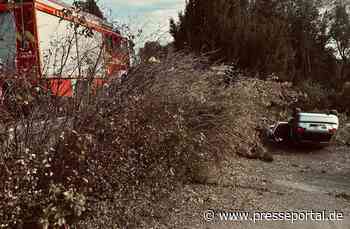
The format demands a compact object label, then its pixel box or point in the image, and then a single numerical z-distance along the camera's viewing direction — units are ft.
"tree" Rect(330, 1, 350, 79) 99.73
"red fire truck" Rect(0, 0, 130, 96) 14.37
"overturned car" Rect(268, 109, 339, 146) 40.19
